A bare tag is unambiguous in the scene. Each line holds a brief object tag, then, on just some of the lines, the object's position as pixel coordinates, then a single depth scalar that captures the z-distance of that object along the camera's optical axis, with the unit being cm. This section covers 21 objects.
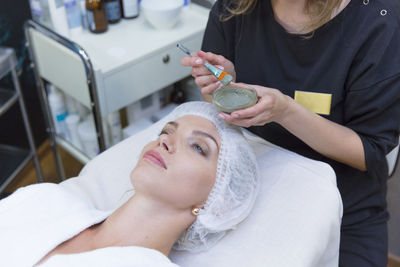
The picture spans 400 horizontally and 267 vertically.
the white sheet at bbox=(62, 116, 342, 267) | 105
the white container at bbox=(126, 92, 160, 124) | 196
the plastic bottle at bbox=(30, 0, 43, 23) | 173
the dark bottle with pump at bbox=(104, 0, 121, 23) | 179
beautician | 112
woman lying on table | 101
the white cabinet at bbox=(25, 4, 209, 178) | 159
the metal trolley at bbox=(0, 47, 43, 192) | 159
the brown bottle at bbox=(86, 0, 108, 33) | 172
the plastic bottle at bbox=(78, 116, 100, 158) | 186
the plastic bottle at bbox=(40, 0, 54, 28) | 179
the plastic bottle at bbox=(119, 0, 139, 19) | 186
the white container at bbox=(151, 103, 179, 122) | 203
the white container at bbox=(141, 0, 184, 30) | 175
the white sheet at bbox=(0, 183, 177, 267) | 94
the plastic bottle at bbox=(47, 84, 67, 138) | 184
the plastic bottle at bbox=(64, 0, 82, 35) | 169
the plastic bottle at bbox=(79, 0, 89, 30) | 174
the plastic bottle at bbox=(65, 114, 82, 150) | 188
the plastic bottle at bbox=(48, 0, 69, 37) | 165
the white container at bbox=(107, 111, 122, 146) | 186
